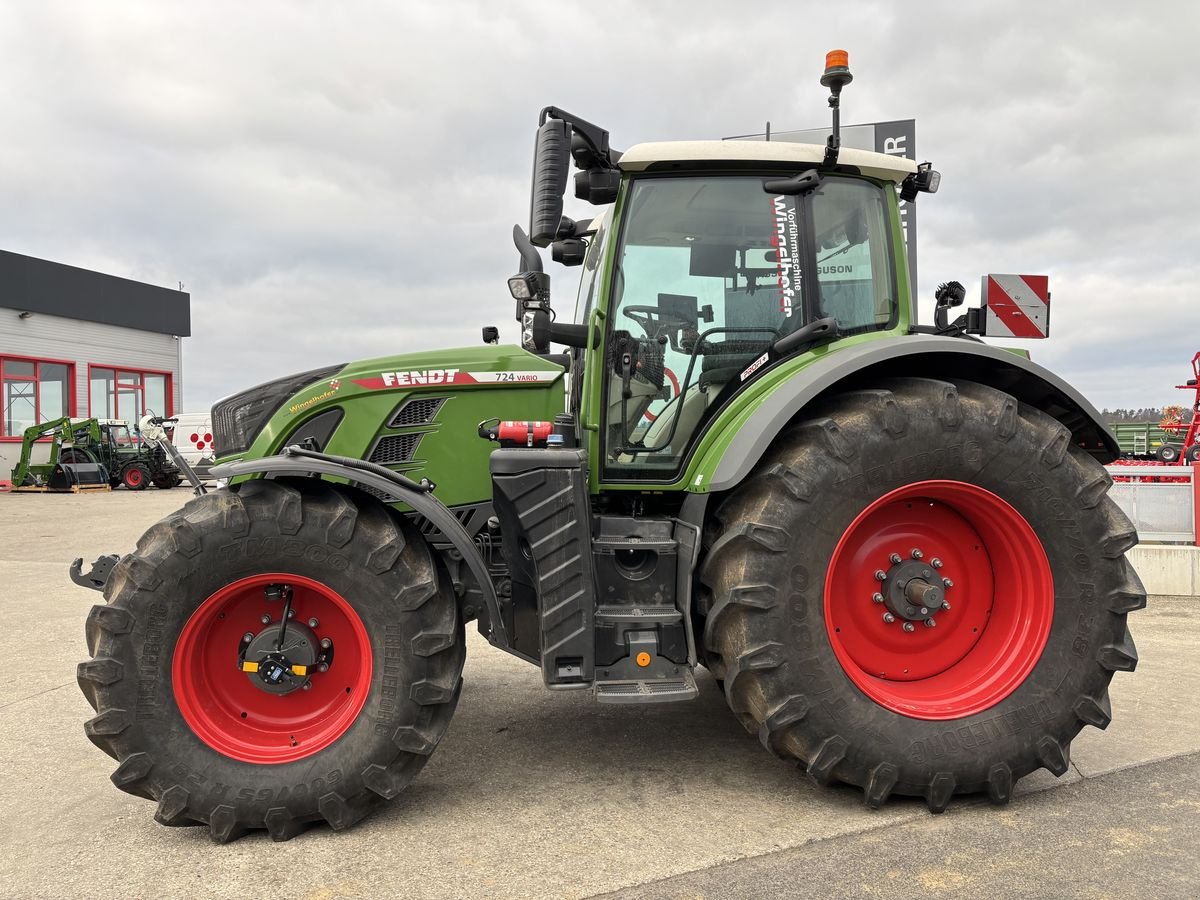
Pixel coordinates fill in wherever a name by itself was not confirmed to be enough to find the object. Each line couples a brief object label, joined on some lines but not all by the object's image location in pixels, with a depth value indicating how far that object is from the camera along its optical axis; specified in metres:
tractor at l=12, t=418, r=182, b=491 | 20.92
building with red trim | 23.58
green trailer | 18.90
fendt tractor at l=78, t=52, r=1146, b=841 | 3.00
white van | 21.86
